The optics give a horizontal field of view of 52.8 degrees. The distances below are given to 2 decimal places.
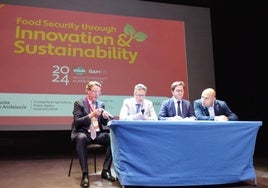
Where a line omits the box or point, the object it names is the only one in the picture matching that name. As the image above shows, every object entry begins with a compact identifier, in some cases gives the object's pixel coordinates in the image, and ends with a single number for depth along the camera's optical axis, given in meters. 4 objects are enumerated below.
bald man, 2.86
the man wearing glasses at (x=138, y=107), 2.71
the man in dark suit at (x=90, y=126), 2.47
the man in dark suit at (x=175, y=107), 2.90
